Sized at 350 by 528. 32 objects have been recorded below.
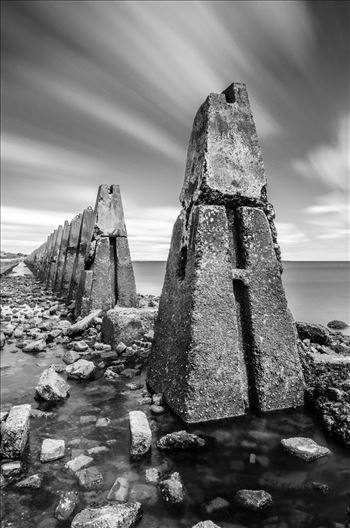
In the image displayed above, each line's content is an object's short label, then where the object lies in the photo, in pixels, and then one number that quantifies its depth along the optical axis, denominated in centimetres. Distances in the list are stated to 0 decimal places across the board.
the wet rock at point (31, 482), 238
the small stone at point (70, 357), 551
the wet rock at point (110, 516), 197
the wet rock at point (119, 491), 227
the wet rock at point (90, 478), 240
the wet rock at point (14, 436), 272
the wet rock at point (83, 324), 723
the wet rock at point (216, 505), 217
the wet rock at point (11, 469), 251
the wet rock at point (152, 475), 244
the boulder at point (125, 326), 620
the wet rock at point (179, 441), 289
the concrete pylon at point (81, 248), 1116
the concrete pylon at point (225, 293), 355
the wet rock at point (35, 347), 629
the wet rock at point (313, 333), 635
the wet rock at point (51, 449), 272
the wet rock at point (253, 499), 217
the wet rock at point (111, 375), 466
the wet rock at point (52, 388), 394
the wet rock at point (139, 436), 282
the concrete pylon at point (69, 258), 1469
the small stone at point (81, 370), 469
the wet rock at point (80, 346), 619
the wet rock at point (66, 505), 211
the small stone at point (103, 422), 336
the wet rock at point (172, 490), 225
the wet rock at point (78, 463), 259
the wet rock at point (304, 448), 273
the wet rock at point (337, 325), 1256
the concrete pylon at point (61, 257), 1730
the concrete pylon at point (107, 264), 851
